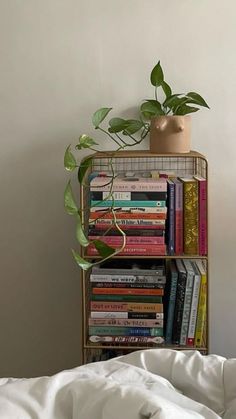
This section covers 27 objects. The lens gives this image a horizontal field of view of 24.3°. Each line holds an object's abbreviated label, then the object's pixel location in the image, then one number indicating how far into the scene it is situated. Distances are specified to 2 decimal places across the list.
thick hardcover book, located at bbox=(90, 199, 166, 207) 1.91
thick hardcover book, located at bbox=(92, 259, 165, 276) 1.95
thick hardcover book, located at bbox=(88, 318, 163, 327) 1.96
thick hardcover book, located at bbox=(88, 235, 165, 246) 1.92
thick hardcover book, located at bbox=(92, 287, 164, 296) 1.95
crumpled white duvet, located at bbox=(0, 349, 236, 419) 1.02
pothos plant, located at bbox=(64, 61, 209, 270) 1.85
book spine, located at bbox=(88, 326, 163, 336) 1.96
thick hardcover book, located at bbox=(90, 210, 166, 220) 1.91
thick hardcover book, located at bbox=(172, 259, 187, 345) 1.94
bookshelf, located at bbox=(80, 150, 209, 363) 1.94
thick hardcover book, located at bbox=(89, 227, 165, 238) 1.92
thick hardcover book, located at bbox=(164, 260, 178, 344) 1.95
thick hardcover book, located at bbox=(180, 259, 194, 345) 1.94
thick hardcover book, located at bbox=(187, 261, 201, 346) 1.93
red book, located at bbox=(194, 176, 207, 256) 1.90
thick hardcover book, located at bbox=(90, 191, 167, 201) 1.90
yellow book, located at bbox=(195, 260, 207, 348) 1.93
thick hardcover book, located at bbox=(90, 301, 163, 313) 1.95
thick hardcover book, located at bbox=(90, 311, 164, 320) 1.96
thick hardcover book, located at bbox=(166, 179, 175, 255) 1.92
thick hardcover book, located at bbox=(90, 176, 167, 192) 1.90
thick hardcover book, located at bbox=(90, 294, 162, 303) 1.96
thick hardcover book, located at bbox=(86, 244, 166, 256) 1.92
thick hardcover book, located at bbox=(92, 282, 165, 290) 1.95
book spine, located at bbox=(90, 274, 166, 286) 1.95
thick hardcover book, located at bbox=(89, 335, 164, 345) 1.96
